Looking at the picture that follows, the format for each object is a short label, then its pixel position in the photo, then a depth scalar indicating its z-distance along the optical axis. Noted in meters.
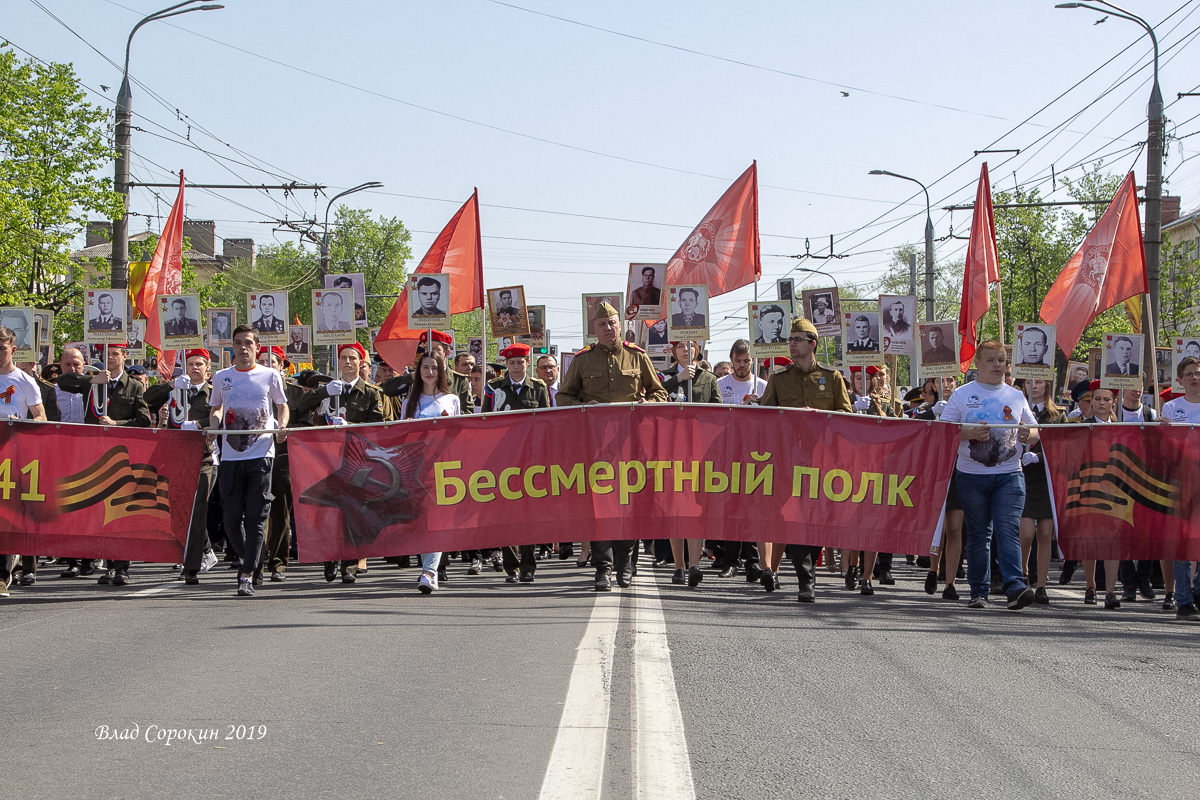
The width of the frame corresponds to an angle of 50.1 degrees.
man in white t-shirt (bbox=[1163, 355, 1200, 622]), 9.77
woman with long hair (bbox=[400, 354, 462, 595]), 10.77
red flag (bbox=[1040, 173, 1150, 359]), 14.64
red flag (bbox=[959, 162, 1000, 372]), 15.76
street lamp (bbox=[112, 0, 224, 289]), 20.77
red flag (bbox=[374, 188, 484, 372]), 16.41
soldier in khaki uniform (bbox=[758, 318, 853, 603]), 10.30
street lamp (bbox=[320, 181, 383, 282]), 39.12
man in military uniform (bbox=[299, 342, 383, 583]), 12.20
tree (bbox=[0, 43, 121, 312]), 32.72
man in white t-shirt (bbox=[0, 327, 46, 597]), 10.13
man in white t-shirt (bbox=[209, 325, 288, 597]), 10.43
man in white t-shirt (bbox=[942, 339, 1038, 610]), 9.91
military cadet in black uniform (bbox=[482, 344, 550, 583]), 12.63
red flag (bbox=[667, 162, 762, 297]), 16.89
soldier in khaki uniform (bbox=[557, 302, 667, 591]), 10.64
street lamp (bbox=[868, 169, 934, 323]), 38.91
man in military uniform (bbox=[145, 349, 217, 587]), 10.41
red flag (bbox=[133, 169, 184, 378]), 17.86
